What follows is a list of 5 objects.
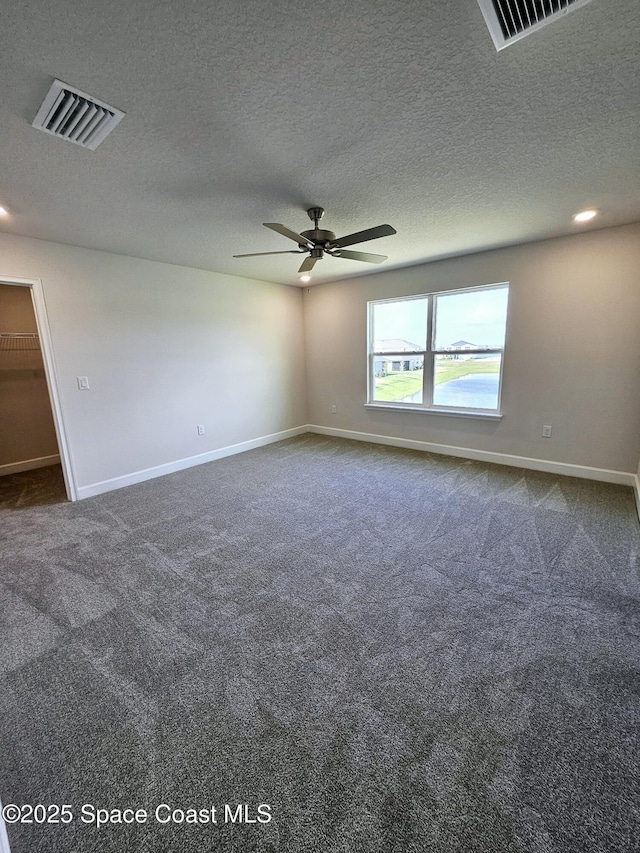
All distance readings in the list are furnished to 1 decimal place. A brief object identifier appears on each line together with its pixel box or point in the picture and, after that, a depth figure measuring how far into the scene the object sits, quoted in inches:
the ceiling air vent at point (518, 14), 43.6
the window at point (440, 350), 160.2
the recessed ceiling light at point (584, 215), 112.2
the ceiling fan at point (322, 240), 90.7
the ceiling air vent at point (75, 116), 56.9
